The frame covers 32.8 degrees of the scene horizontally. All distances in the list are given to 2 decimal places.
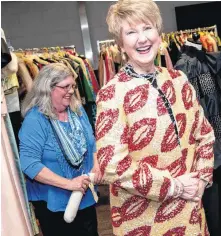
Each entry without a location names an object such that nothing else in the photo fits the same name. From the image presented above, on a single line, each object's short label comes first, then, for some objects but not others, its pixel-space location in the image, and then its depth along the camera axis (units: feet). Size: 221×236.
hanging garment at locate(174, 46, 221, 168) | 7.39
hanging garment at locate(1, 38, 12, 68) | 5.58
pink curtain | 5.01
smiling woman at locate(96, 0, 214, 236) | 3.95
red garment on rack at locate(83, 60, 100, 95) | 11.96
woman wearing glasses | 6.25
